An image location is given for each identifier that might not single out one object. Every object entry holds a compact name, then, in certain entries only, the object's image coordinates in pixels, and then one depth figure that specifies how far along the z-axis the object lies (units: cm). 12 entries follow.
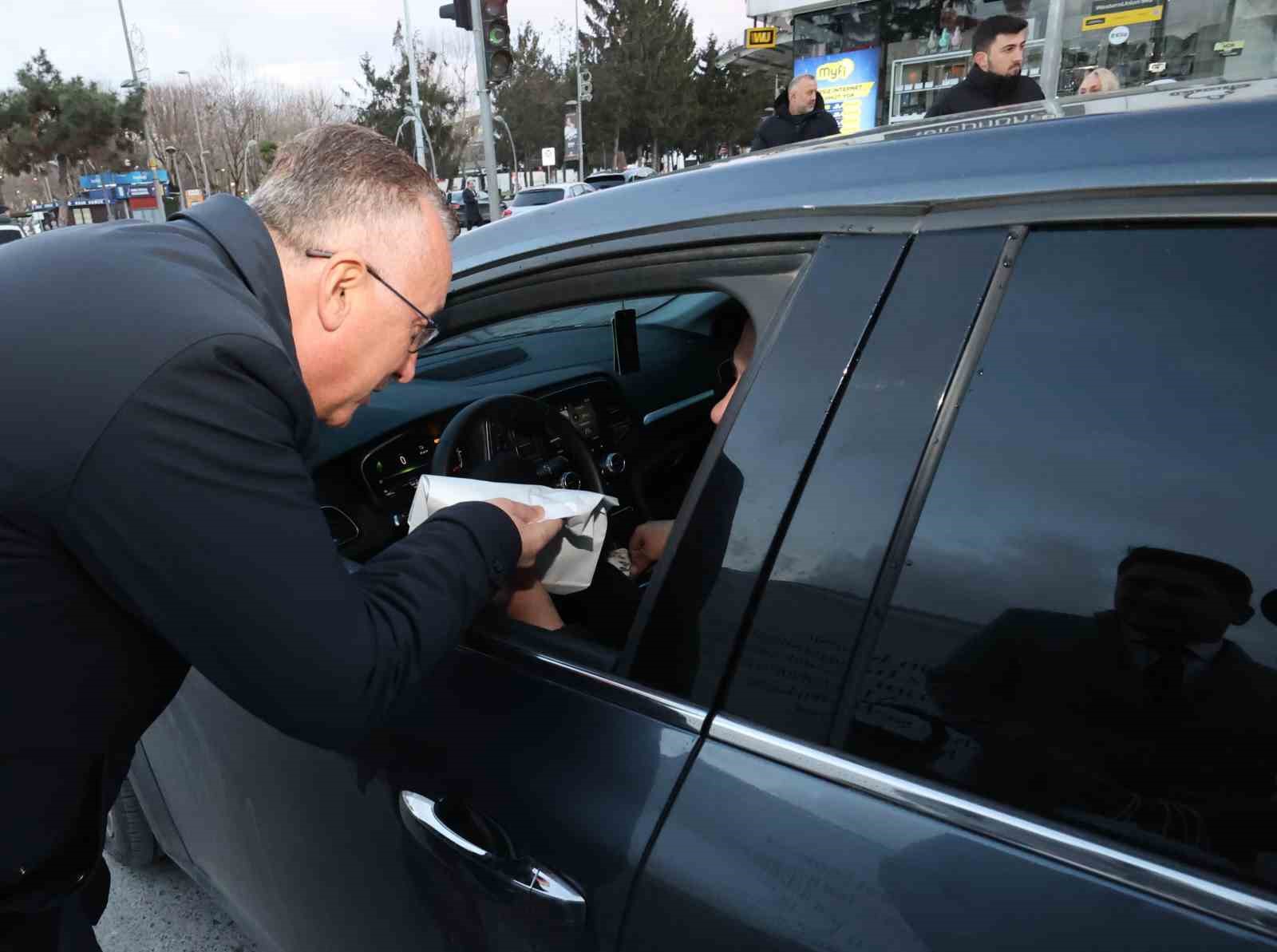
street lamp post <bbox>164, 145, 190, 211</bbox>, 4028
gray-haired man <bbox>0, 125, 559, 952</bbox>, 84
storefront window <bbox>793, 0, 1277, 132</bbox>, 826
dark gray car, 75
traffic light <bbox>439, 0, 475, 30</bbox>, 791
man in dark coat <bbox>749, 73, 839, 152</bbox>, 718
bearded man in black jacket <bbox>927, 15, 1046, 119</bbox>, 500
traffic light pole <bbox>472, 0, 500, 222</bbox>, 775
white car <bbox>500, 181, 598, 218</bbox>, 1733
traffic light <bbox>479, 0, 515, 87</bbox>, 771
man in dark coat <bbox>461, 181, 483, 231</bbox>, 1739
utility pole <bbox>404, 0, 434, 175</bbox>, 3312
